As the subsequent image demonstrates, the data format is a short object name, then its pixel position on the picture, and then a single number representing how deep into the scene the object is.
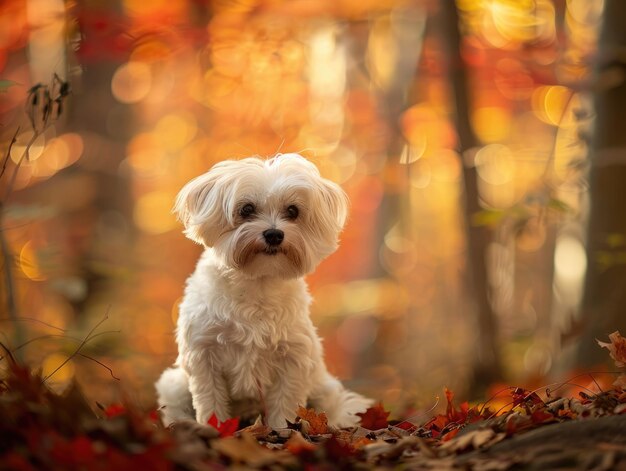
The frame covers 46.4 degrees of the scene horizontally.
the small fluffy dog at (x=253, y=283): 3.87
